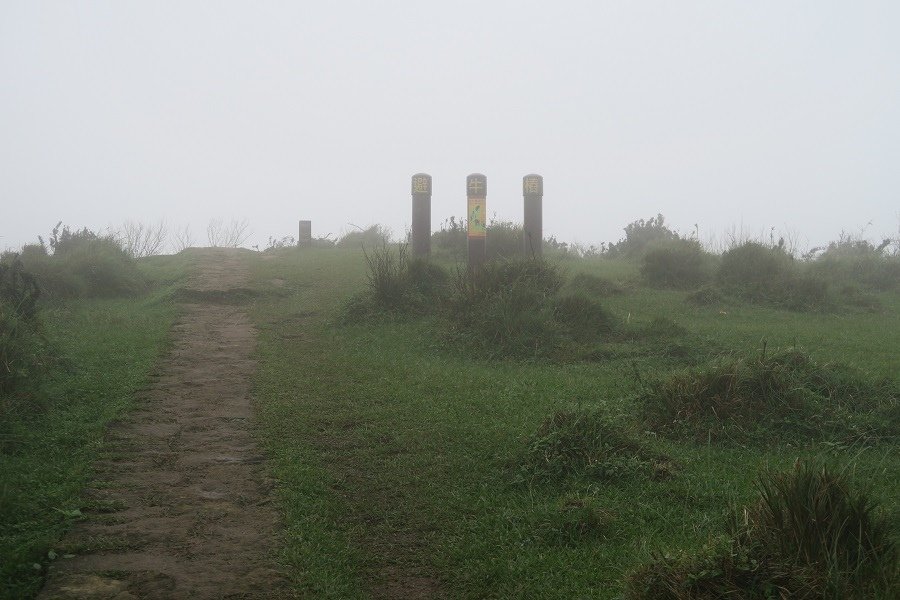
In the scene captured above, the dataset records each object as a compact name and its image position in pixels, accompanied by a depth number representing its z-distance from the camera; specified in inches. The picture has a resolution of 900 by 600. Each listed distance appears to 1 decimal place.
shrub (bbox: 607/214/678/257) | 861.5
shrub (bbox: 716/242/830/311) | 540.7
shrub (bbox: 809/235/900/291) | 654.5
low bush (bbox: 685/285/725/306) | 533.3
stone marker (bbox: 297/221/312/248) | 976.3
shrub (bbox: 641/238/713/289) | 616.1
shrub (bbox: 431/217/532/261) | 725.3
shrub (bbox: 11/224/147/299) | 564.1
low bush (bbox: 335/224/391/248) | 994.1
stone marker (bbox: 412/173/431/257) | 668.1
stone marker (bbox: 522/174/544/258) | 679.1
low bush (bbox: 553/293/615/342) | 430.3
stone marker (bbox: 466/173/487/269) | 617.3
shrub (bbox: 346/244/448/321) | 493.7
